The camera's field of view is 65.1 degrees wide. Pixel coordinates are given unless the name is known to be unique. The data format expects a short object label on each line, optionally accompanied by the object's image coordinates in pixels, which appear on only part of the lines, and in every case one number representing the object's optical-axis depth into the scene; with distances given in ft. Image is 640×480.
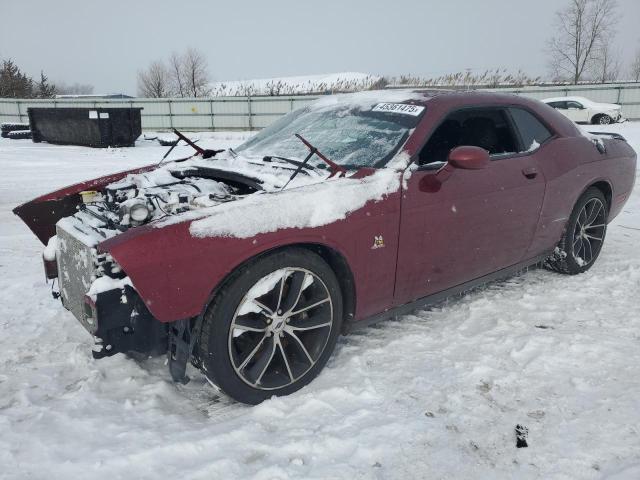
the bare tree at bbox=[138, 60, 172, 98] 188.16
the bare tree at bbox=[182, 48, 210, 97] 178.70
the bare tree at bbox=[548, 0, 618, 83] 119.24
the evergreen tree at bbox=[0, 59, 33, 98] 126.00
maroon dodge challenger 7.25
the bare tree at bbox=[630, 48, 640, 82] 184.28
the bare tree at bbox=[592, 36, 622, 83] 120.81
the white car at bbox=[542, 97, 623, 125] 66.90
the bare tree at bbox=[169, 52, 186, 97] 182.58
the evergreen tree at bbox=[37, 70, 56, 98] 149.38
